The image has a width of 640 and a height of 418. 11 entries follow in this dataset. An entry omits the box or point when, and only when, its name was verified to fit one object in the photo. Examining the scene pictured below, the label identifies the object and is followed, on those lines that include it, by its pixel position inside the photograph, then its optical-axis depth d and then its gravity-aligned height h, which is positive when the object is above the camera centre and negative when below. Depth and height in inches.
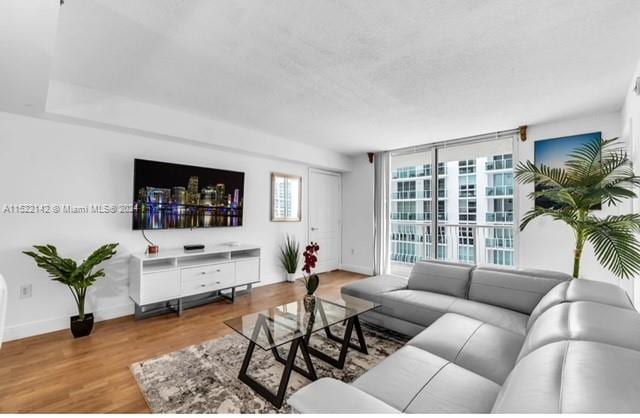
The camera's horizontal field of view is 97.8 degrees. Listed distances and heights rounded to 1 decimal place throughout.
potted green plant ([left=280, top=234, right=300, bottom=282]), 196.7 -29.4
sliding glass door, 174.1 +9.3
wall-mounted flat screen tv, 135.0 +10.2
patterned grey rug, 71.1 -47.6
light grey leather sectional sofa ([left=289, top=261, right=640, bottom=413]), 29.5 -25.2
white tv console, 124.6 -29.9
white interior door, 223.8 +0.2
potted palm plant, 80.2 +5.4
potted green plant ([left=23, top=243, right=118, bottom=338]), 104.3 -22.4
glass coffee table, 73.9 -33.3
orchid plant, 97.3 -21.3
